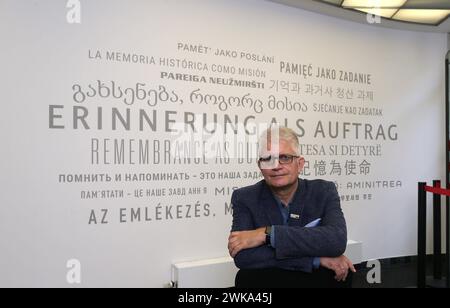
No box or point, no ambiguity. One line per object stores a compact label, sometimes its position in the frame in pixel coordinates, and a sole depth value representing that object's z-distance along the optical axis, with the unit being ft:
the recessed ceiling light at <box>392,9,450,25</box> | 11.61
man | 5.20
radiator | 8.87
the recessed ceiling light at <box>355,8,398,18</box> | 11.29
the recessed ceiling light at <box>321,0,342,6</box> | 10.61
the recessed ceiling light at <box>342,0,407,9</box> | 10.71
